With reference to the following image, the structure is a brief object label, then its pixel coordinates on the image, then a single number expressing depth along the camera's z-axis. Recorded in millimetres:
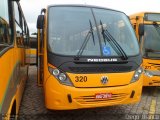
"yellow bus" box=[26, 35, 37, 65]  5488
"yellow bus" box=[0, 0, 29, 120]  1741
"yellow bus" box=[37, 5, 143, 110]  2665
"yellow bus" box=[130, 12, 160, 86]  4202
